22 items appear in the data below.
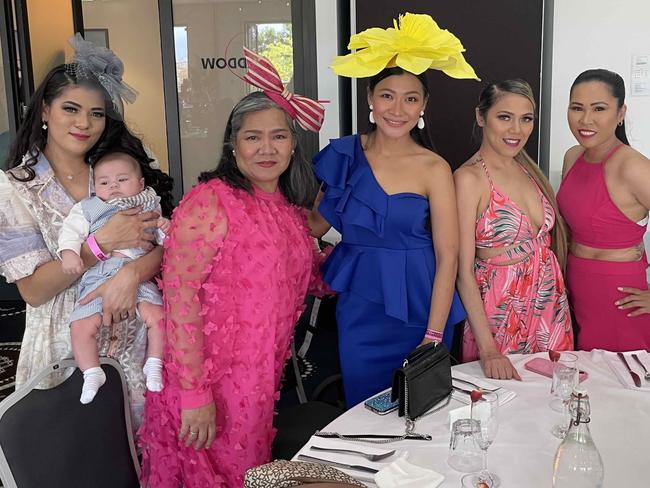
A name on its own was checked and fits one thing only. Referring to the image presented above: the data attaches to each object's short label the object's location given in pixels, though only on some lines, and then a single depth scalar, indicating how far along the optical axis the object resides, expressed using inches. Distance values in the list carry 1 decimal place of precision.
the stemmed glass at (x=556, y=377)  66.9
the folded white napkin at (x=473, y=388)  69.7
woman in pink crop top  94.8
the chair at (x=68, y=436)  57.6
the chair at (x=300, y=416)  82.0
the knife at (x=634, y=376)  72.3
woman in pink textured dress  73.9
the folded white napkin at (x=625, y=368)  72.1
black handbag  64.7
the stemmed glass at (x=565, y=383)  65.8
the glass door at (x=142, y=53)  229.3
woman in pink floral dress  88.2
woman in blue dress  85.3
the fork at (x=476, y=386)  71.9
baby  72.2
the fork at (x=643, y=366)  73.3
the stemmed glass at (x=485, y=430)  53.4
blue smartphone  67.0
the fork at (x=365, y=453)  57.6
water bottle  49.9
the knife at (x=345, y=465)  55.9
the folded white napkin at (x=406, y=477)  53.4
